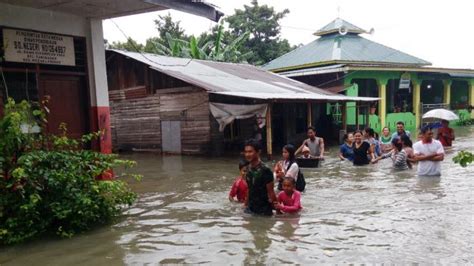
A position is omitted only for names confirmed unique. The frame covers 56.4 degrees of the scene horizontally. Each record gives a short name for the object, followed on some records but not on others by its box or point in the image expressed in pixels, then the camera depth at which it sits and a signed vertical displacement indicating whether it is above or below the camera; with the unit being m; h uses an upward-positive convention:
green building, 23.64 +1.51
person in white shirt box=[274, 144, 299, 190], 7.76 -1.13
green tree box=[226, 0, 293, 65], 37.09 +6.38
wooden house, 15.21 +0.05
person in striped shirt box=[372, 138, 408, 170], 11.40 -1.47
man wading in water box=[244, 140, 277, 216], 6.00 -1.11
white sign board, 7.41 +1.12
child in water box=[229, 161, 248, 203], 7.82 -1.53
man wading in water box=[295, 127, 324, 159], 12.60 -1.25
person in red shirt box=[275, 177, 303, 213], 6.92 -1.54
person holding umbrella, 12.95 -1.11
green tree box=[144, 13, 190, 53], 37.62 +6.76
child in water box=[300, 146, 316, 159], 12.41 -1.44
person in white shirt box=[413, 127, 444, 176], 9.13 -1.11
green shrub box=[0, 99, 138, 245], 5.53 -0.99
